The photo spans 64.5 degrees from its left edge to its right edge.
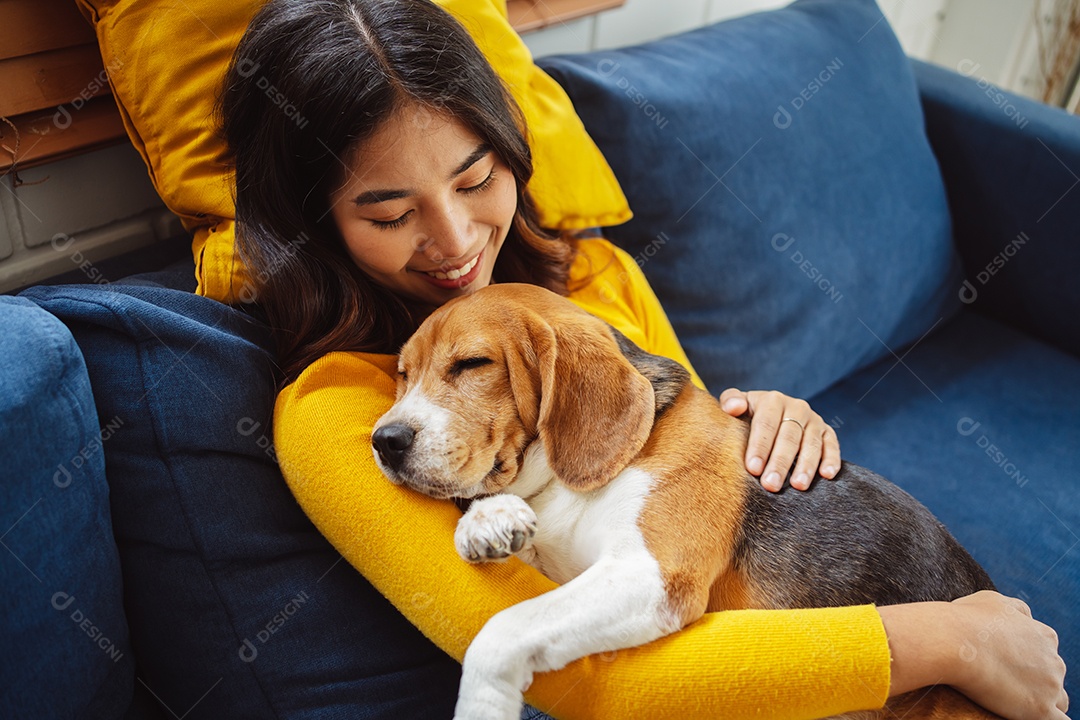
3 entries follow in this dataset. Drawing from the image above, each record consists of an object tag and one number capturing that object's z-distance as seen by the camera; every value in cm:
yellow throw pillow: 153
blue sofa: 120
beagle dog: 128
